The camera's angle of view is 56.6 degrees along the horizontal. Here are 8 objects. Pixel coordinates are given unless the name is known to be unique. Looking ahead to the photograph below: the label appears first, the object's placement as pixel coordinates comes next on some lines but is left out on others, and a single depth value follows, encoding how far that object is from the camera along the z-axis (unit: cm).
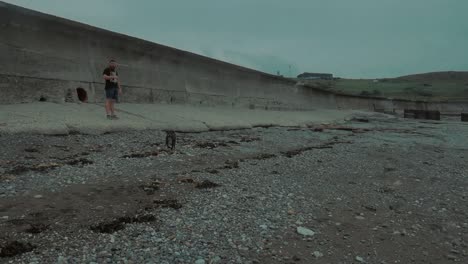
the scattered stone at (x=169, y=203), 491
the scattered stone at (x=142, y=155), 731
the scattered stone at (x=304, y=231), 449
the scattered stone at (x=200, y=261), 365
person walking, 1006
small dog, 813
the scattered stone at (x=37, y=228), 387
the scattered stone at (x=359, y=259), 398
